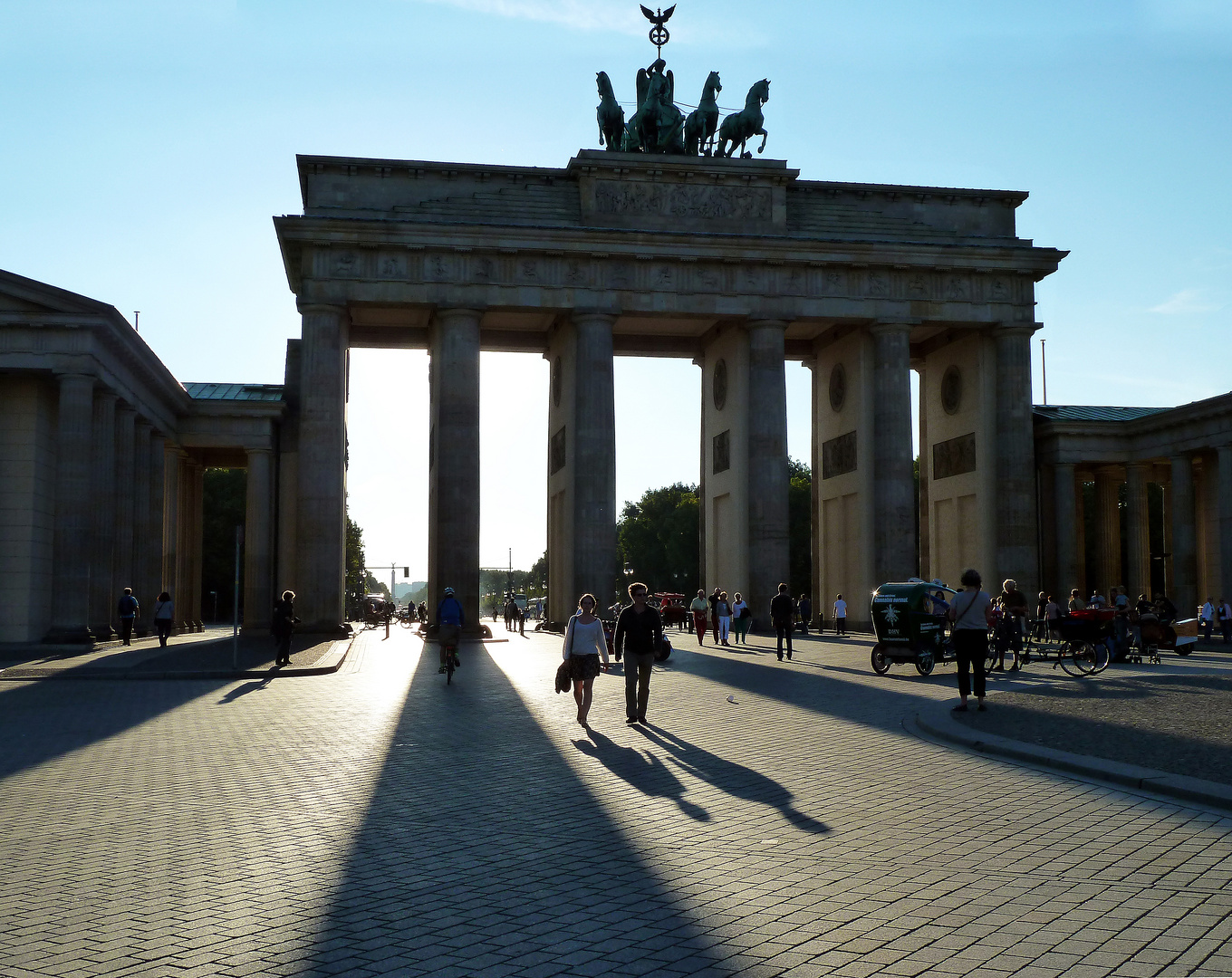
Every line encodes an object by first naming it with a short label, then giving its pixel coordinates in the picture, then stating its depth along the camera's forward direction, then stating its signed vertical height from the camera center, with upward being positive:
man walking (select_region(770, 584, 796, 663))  31.45 -1.07
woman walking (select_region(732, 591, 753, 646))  41.12 -1.60
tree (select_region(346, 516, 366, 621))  118.00 +1.07
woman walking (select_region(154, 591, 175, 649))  36.62 -1.28
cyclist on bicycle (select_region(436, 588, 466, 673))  24.47 -1.02
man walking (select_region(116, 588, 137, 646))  36.56 -1.15
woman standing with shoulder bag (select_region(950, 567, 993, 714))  17.22 -0.74
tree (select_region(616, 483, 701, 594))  109.88 +2.81
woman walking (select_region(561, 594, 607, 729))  16.78 -1.05
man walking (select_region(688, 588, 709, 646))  41.66 -1.43
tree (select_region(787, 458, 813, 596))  96.94 +2.64
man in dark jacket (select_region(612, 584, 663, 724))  16.64 -1.00
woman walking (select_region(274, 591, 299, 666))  28.30 -1.18
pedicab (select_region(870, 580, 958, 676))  25.50 -1.17
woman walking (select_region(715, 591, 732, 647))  40.12 -1.53
